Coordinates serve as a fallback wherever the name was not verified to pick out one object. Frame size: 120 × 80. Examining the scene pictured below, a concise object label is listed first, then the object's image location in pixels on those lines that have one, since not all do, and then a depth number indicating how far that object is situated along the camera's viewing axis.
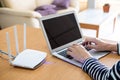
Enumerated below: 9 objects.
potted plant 3.05
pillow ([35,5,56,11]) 3.38
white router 0.90
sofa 2.68
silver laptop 1.02
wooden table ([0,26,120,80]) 0.84
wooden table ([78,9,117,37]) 2.57
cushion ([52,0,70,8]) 3.62
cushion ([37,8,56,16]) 3.23
